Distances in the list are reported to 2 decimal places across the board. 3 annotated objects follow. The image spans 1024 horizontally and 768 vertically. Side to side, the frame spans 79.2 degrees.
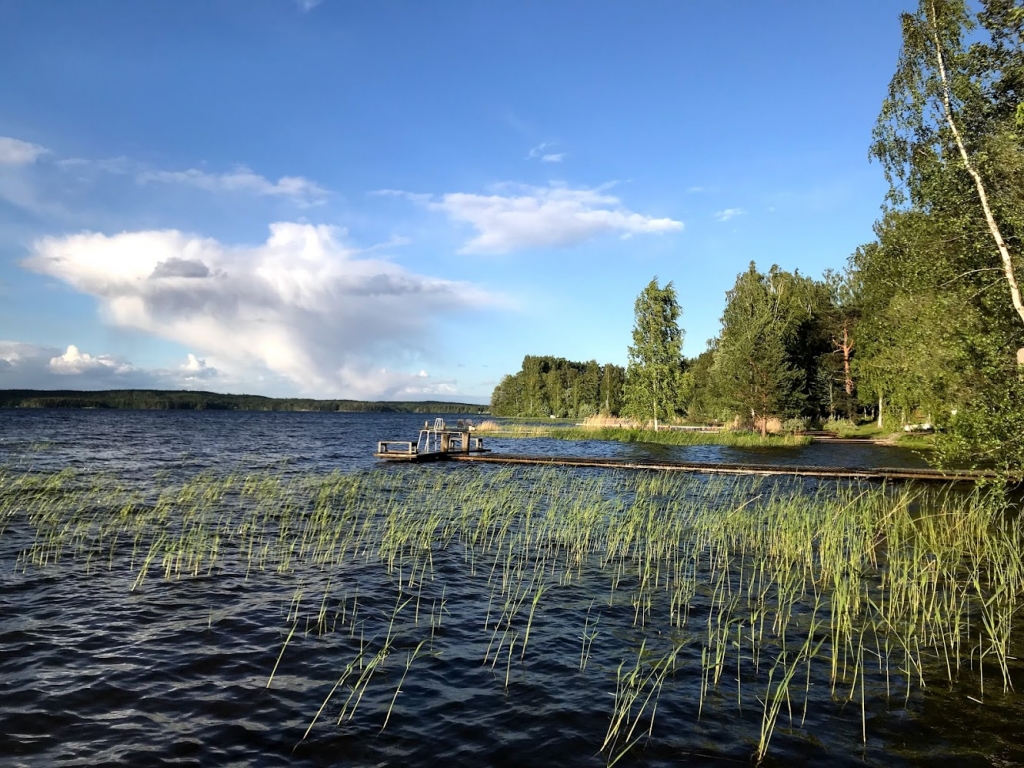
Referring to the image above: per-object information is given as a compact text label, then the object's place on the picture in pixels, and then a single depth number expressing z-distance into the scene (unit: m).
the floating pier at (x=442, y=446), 38.88
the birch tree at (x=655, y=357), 61.22
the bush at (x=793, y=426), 59.72
